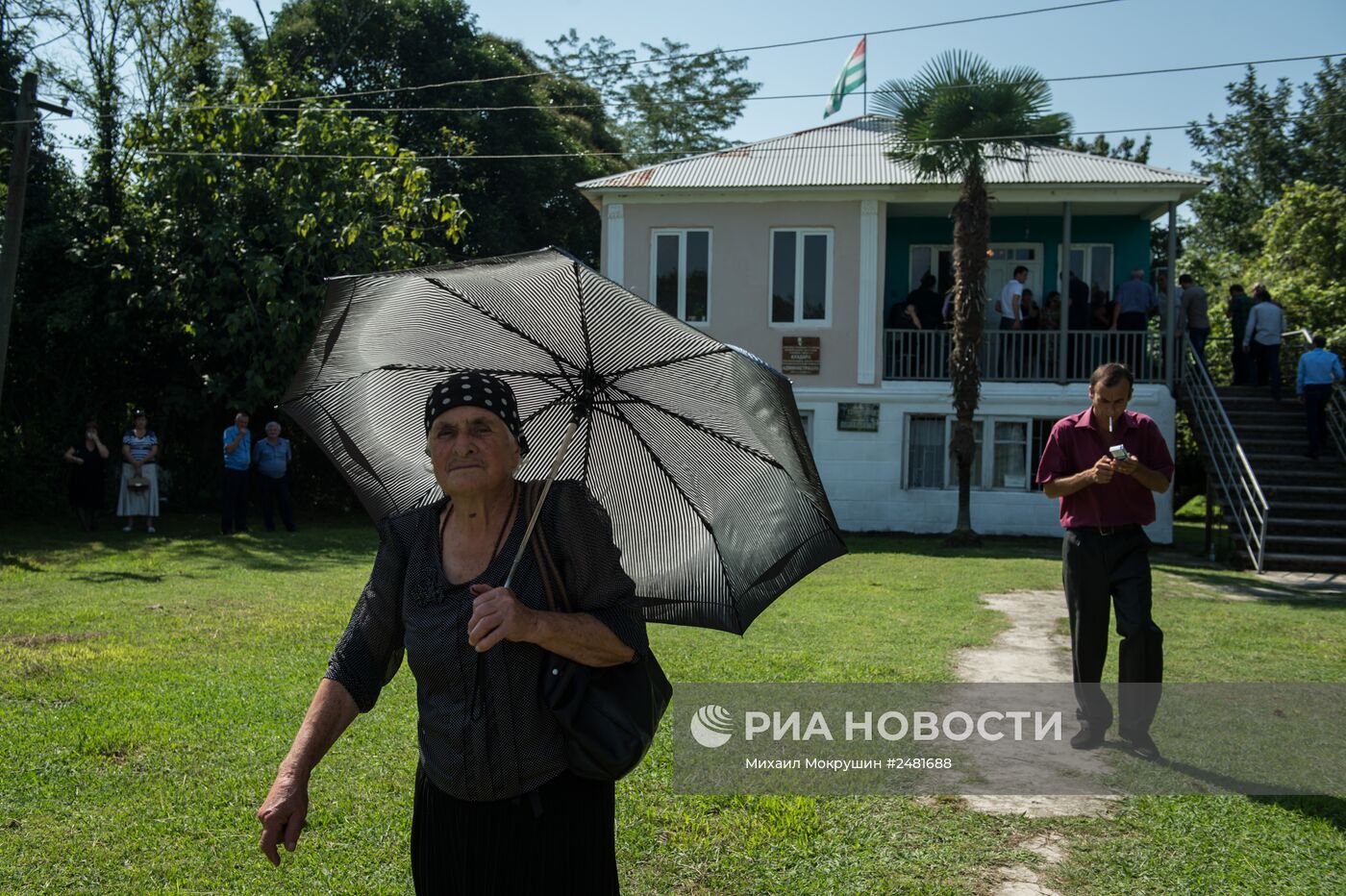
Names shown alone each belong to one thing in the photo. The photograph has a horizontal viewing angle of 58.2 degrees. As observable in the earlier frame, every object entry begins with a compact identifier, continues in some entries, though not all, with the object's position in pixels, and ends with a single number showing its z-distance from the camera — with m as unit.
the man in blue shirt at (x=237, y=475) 19.66
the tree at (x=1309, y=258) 30.58
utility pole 16.50
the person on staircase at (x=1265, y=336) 22.17
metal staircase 18.09
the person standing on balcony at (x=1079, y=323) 23.78
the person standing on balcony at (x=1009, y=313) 23.70
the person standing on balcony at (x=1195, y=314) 23.34
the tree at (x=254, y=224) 23.02
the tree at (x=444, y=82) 35.50
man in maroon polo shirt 6.46
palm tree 21.14
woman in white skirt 20.11
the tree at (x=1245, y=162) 47.22
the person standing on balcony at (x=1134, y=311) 23.31
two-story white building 23.56
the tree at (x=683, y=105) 49.56
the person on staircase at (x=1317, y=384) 20.05
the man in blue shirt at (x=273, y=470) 20.06
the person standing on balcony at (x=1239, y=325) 23.67
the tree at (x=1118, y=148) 50.81
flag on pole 24.83
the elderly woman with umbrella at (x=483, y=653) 2.81
